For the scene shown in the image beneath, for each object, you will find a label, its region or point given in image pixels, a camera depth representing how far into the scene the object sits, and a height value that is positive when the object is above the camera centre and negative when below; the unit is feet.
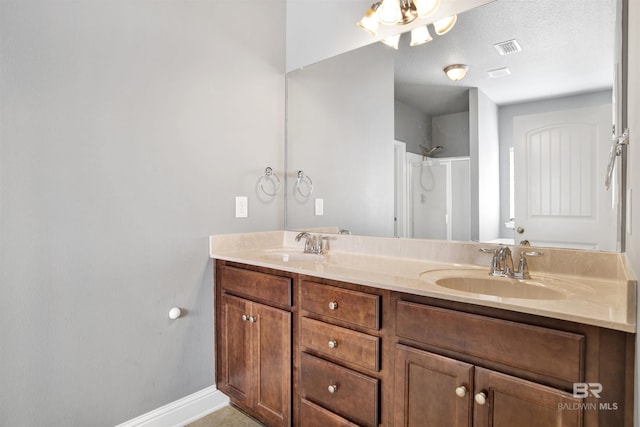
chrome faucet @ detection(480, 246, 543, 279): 4.53 -0.66
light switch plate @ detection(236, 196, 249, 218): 6.97 +0.13
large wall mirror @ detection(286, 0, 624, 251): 4.33 +1.22
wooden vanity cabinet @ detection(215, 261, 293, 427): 5.23 -2.05
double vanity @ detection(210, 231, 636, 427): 2.91 -1.30
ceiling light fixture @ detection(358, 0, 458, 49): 5.57 +3.25
